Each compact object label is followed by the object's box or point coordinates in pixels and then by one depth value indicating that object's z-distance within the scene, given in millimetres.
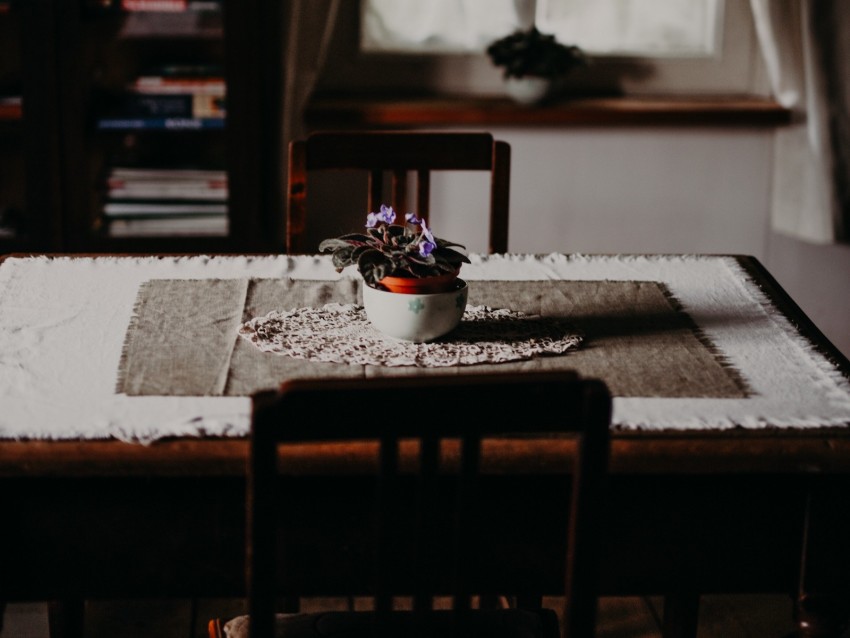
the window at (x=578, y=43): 3117
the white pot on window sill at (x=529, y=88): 2980
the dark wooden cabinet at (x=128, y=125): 2750
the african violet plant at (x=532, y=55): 2957
